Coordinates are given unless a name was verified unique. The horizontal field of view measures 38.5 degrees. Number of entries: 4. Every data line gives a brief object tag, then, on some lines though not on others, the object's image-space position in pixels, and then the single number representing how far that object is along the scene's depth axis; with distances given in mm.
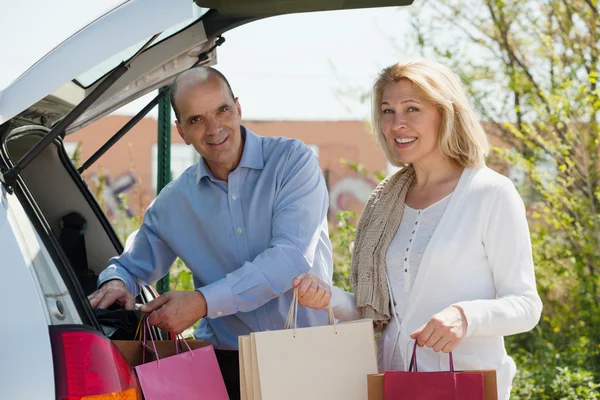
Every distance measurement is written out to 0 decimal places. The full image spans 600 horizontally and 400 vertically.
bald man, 2738
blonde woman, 2227
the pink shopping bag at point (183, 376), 2123
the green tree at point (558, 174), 5691
